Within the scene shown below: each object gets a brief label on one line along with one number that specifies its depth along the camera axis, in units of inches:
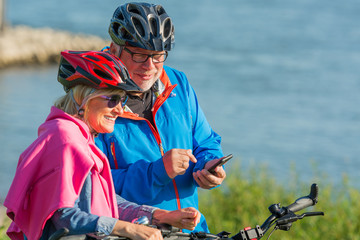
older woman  234.5
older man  288.7
